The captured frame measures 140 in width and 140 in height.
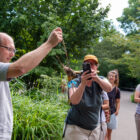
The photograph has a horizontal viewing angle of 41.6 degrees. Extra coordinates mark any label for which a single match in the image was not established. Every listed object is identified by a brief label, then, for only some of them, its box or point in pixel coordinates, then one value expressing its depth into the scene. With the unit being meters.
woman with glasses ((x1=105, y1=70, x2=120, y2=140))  4.24
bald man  1.23
